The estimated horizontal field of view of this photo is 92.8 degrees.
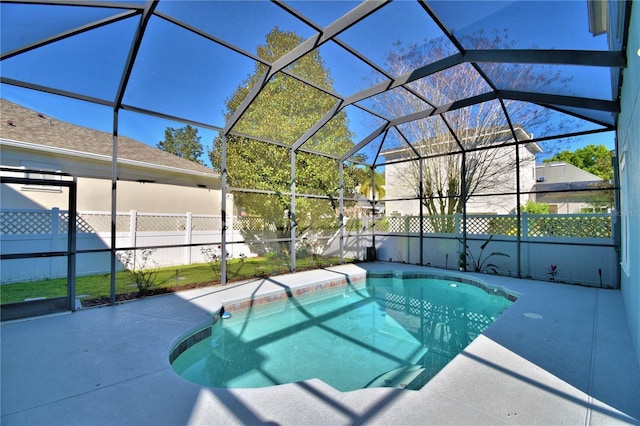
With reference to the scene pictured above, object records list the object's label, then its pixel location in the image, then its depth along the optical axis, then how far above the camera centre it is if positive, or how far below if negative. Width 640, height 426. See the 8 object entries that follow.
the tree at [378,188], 16.60 +1.54
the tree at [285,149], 5.90 +1.88
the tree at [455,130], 7.94 +2.53
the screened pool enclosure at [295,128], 3.87 +1.89
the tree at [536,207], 11.84 +0.35
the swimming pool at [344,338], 3.29 -1.74
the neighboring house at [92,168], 6.64 +1.26
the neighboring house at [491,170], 9.01 +1.55
